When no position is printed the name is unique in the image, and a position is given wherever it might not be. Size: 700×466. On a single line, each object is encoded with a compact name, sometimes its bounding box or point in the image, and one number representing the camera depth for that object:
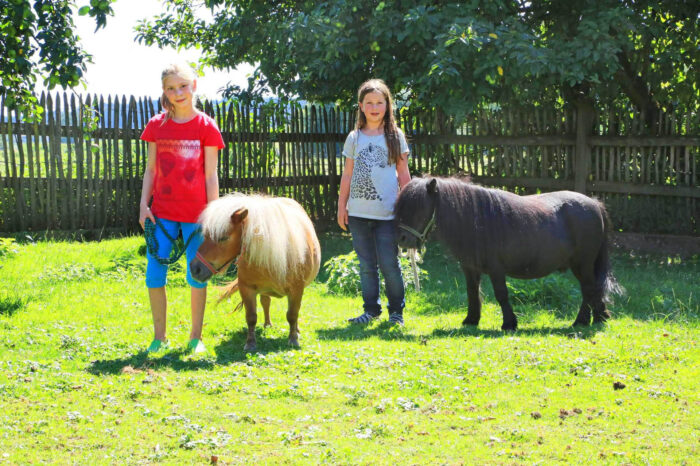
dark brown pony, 6.63
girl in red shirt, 5.89
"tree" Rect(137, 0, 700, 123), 10.33
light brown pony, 5.64
